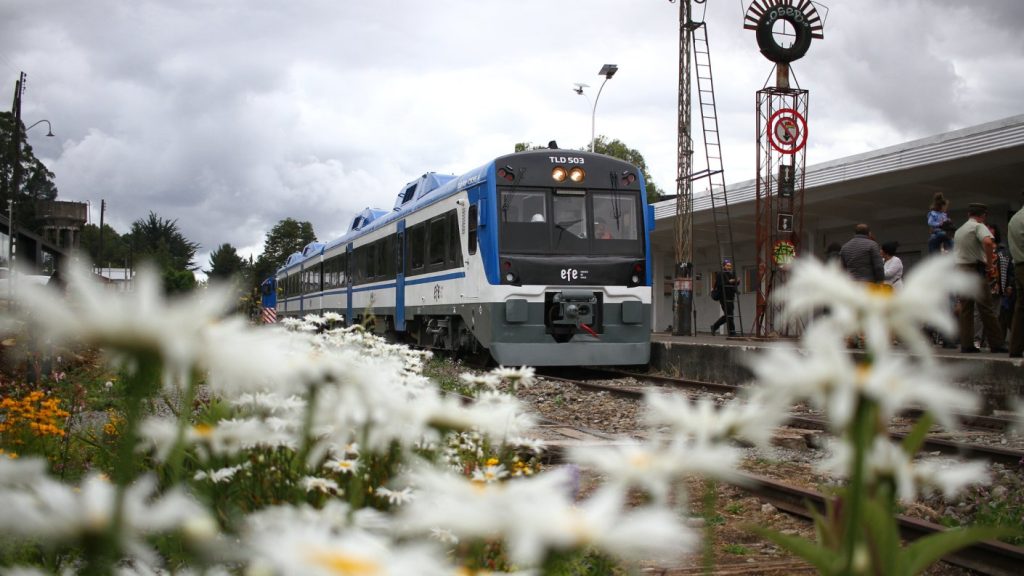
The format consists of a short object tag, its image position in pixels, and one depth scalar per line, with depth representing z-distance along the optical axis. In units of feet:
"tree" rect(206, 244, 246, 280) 312.29
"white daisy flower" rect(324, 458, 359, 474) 6.79
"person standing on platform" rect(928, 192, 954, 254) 37.96
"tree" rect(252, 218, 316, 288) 325.42
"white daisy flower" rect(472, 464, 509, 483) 7.39
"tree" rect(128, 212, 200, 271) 326.24
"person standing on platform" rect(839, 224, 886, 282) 35.96
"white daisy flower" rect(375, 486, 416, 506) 6.36
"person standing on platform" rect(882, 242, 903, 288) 41.21
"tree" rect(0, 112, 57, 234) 201.83
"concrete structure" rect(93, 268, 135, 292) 292.86
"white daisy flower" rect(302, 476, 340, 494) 6.21
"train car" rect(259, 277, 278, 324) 134.10
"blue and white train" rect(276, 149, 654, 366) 40.19
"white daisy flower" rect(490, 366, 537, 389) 7.74
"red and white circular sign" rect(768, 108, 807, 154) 56.08
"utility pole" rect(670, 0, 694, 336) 65.26
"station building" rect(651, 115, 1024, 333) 47.03
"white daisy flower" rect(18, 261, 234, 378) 2.65
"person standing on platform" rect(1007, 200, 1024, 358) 30.22
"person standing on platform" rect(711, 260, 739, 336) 64.17
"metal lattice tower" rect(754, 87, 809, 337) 55.26
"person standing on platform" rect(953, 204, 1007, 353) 33.68
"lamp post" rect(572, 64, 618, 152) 92.02
